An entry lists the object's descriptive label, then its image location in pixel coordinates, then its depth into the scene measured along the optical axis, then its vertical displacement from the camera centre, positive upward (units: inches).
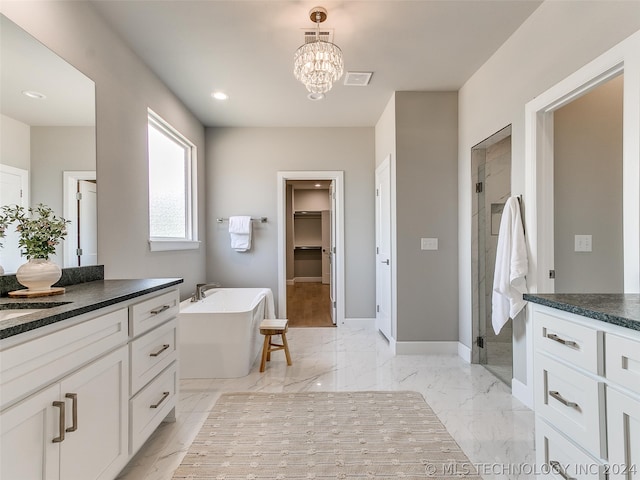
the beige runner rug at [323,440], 59.9 -43.7
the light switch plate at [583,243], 83.4 -1.1
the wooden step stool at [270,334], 107.4 -32.4
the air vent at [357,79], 108.5 +56.8
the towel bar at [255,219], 161.9 +10.5
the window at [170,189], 115.0 +21.4
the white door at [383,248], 133.3 -3.9
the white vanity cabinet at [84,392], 34.1 -20.8
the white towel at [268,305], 139.2 -29.1
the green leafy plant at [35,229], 55.8 +2.1
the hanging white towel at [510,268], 81.4 -7.5
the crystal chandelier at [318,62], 75.5 +43.0
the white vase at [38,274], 54.0 -5.8
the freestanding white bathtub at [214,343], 101.0 -33.2
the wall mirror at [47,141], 55.1 +19.8
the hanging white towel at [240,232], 157.9 +4.0
